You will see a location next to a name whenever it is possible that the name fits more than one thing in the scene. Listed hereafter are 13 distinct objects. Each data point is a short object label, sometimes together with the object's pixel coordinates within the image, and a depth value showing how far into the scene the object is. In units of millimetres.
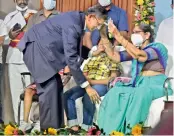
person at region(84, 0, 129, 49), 7848
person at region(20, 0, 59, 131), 7621
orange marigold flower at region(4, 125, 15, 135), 5896
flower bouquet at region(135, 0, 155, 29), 7465
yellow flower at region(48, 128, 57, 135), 5711
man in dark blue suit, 6703
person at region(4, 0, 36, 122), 8883
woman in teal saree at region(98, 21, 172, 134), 6367
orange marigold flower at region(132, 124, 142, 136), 5486
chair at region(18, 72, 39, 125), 7754
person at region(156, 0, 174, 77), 7406
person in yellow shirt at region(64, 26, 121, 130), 7340
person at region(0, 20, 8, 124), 8773
